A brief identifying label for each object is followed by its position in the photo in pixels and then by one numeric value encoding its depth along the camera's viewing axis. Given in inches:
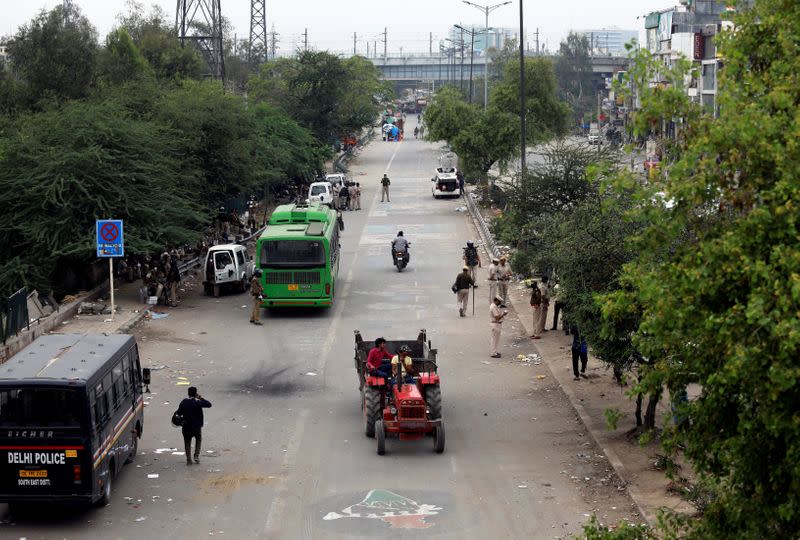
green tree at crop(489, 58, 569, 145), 2741.1
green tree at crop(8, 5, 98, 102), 2338.8
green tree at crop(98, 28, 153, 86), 2576.3
